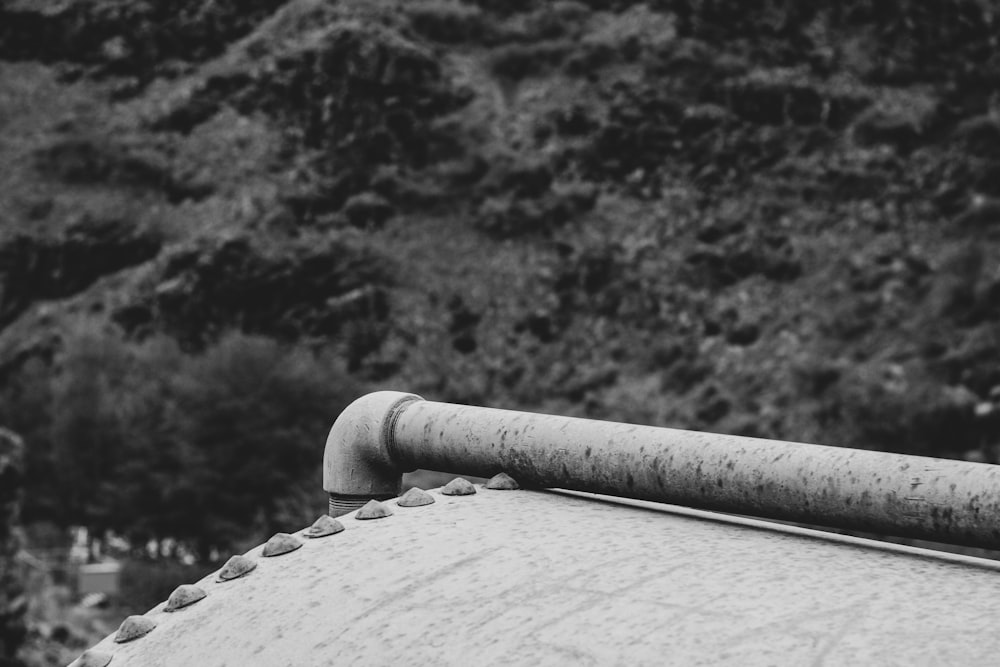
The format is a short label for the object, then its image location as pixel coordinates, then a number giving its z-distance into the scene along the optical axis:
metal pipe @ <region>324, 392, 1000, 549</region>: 1.77
